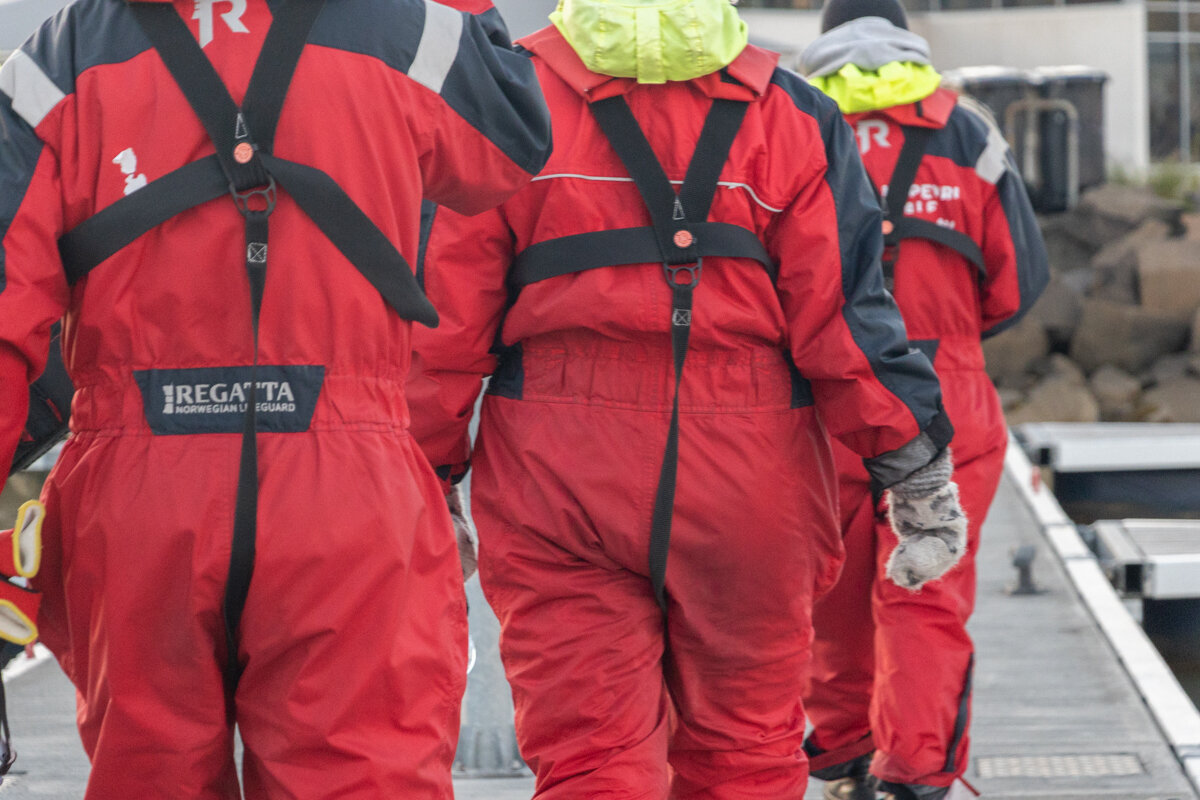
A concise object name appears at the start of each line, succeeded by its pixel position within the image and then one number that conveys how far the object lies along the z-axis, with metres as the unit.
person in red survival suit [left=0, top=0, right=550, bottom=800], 4.56
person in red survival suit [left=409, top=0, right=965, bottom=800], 6.14
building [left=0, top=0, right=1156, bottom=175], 51.81
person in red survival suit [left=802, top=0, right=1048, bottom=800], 8.27
